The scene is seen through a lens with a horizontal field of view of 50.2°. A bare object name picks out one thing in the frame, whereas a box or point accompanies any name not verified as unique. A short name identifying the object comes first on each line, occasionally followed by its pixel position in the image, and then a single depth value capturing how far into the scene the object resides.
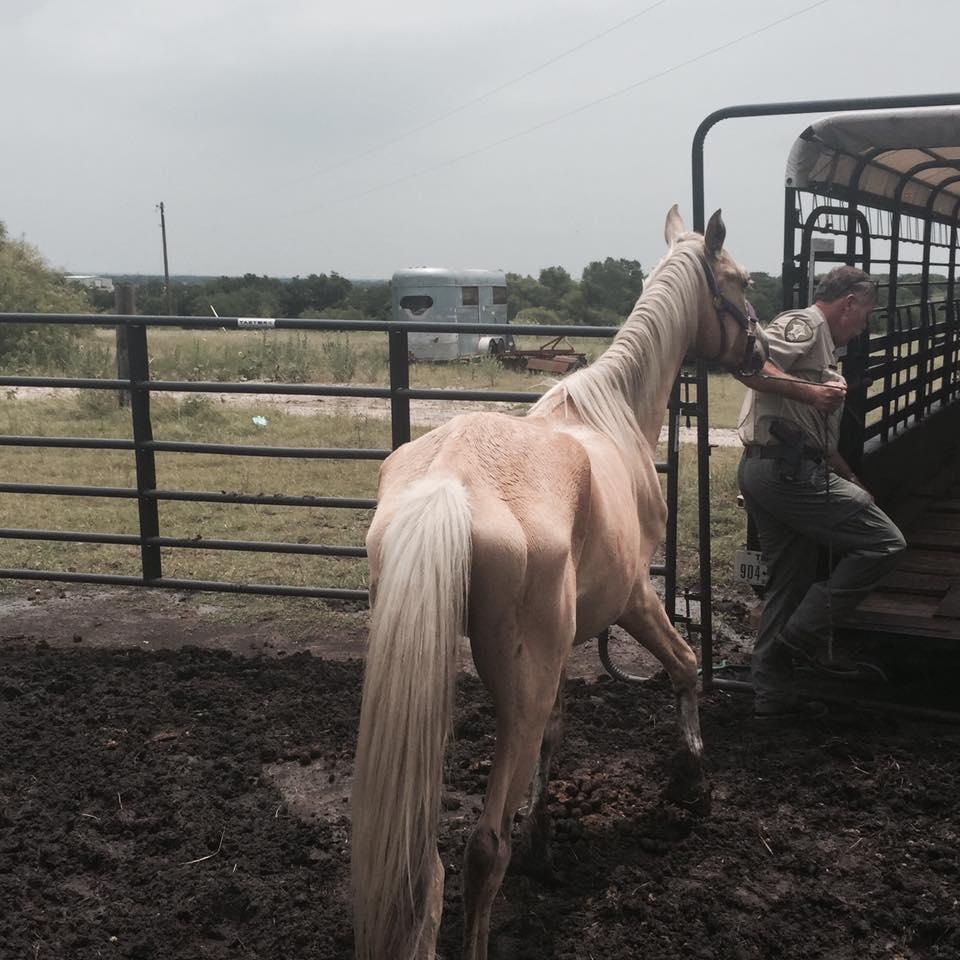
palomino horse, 2.10
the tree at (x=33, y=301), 20.17
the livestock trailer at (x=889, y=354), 4.13
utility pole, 38.34
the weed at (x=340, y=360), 18.53
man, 3.79
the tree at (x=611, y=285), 39.47
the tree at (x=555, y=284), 42.31
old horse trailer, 27.95
